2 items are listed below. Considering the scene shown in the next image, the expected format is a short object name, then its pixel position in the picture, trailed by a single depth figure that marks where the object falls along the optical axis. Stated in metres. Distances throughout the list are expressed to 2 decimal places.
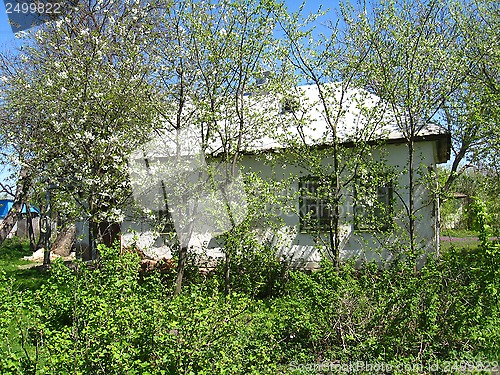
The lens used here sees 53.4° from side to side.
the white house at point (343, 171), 9.30
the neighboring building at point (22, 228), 27.04
